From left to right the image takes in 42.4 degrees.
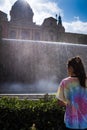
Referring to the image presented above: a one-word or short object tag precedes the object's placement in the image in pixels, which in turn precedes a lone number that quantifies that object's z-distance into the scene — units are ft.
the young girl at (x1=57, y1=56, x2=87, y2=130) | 3.55
